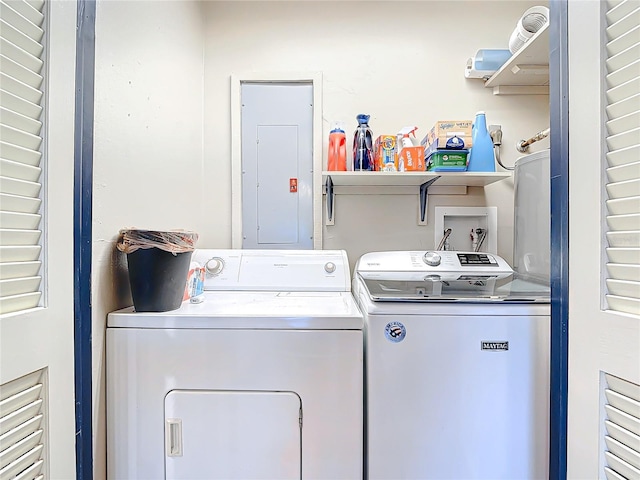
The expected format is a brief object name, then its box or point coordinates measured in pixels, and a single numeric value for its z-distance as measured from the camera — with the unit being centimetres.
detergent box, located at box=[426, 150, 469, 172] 172
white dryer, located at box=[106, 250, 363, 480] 112
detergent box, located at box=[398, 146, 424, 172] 177
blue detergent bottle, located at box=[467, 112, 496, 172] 182
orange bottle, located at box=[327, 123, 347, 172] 189
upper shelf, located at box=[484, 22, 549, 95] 158
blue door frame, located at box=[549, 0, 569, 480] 93
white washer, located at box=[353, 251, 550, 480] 110
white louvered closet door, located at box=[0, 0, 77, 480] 76
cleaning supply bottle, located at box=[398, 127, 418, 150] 183
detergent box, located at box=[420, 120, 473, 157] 172
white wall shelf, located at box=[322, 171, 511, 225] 175
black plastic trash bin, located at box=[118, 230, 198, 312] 116
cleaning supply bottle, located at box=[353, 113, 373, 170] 186
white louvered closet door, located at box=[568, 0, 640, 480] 76
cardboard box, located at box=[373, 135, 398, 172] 185
